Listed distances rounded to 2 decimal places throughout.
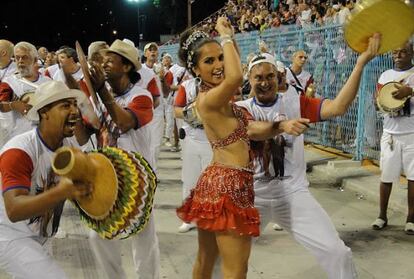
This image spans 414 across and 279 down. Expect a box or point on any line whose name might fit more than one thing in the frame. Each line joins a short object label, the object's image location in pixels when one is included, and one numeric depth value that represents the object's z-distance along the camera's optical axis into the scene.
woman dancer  3.26
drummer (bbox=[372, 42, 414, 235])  6.11
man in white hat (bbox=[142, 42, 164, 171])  8.25
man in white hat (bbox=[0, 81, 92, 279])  2.99
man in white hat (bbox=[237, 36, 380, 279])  3.80
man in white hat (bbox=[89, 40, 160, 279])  4.01
